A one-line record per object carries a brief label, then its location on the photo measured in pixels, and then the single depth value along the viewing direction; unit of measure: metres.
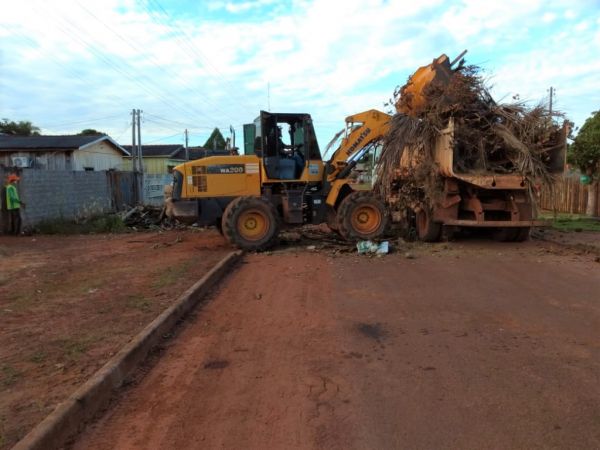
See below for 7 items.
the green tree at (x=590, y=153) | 20.45
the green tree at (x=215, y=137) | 56.12
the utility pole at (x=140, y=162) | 26.90
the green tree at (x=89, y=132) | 68.34
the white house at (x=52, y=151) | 31.69
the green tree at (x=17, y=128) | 55.66
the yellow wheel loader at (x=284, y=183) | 12.66
